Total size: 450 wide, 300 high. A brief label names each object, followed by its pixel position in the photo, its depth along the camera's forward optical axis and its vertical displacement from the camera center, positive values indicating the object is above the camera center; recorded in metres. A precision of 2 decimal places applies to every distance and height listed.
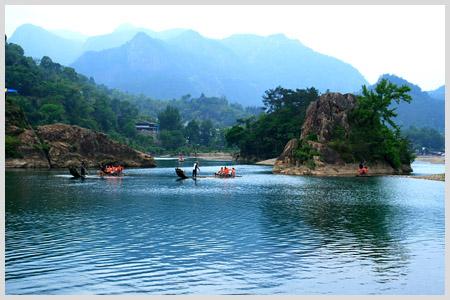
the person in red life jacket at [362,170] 93.00 -2.93
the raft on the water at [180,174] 81.24 -3.17
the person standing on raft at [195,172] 81.69 -2.88
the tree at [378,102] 101.12 +9.12
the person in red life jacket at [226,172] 84.75 -2.98
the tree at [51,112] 164.62 +11.85
